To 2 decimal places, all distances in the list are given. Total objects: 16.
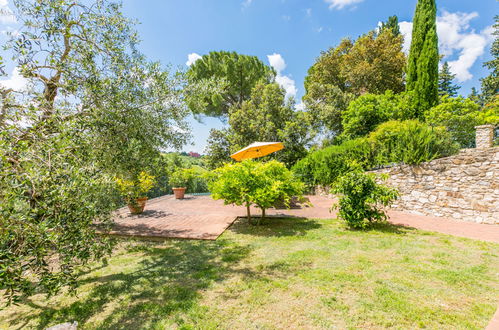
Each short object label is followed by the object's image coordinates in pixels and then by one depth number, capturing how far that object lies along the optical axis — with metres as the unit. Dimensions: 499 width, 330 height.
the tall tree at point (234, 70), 20.53
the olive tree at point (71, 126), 2.04
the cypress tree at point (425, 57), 13.91
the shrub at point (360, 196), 5.71
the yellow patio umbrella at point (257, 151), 9.54
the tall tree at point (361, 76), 16.62
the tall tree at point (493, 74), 22.13
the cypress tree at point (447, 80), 30.23
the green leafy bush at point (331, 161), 9.47
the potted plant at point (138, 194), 7.99
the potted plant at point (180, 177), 13.03
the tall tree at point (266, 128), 13.79
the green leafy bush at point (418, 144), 7.22
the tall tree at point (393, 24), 24.19
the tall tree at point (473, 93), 23.10
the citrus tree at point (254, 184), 5.93
